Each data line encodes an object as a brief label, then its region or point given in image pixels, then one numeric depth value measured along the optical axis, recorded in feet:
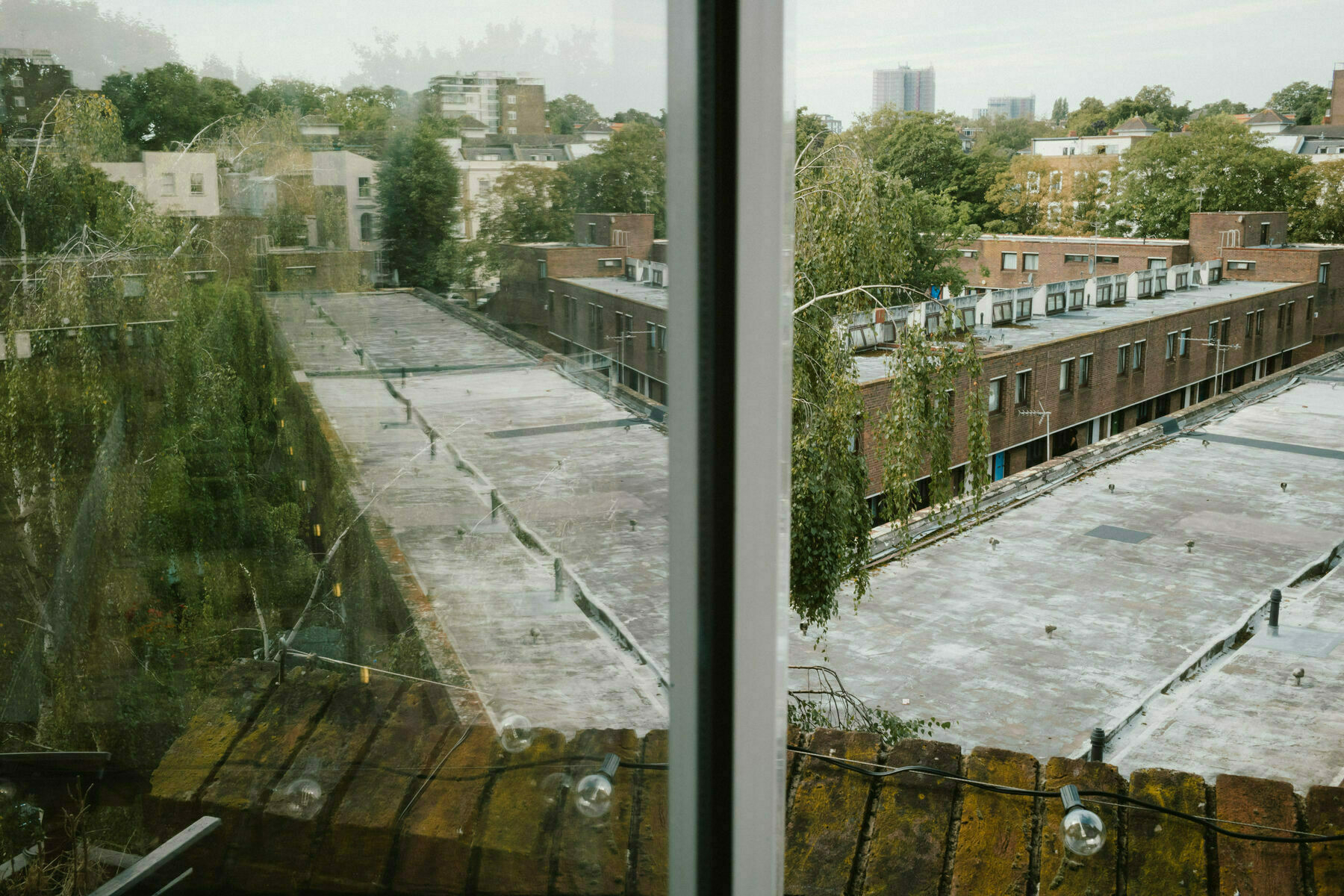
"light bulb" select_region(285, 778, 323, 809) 2.35
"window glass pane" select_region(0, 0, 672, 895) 2.14
